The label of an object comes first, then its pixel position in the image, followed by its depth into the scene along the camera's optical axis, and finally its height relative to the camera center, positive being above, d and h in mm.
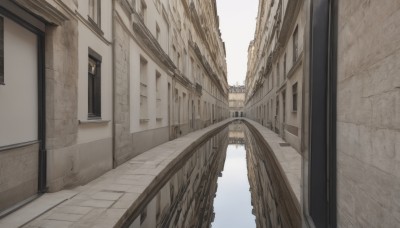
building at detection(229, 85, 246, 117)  94375 +3282
